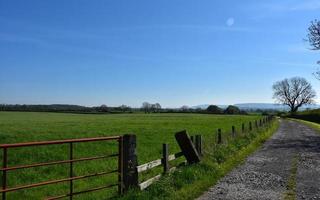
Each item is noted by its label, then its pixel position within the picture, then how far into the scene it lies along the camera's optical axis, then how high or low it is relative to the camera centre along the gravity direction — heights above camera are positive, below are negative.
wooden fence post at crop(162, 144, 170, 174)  11.29 -1.04
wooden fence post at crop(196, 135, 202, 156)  14.12 -0.82
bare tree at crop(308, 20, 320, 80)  40.56 +7.78
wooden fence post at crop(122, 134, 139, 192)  9.51 -0.99
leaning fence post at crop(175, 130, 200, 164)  12.87 -0.85
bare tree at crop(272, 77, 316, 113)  156.62 +8.24
